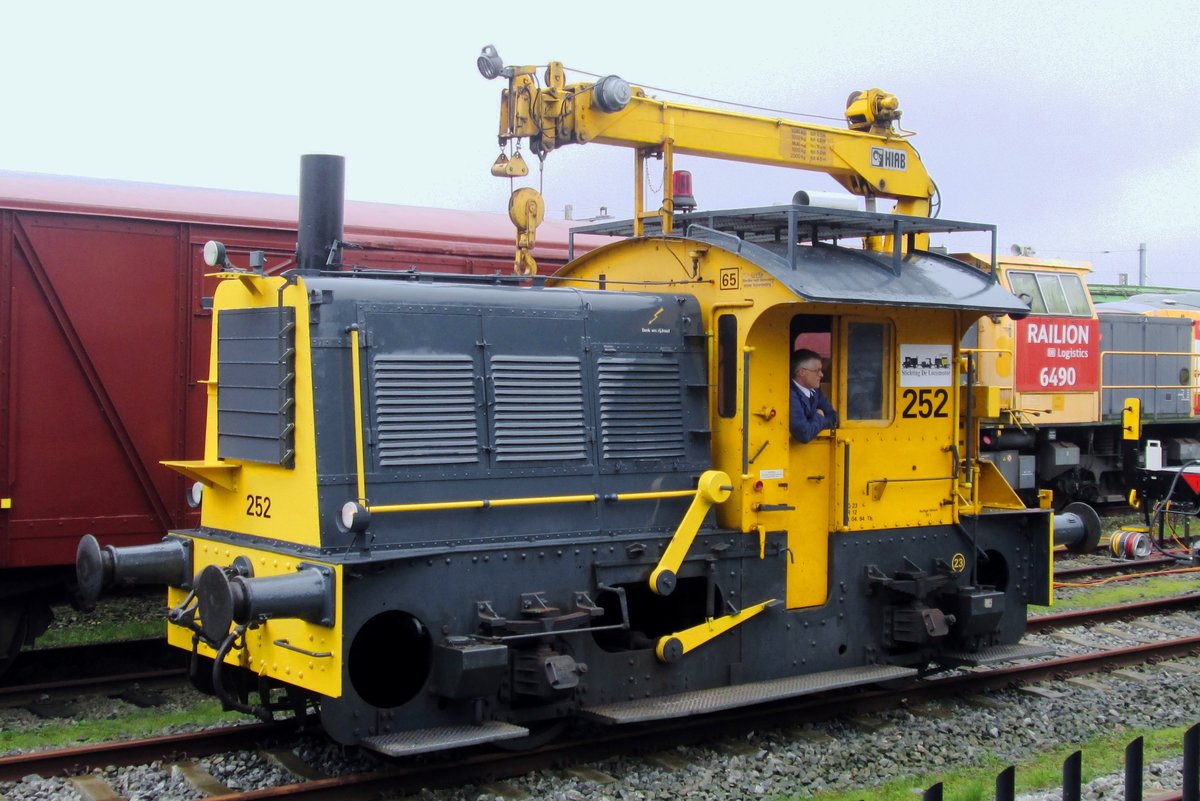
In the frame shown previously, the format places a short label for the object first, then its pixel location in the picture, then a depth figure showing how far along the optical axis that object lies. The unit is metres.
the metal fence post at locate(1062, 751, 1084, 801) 5.11
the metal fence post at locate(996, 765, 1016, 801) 4.84
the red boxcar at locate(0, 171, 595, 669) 9.04
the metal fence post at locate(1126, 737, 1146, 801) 5.44
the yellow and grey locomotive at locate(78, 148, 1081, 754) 6.43
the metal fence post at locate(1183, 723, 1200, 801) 5.59
